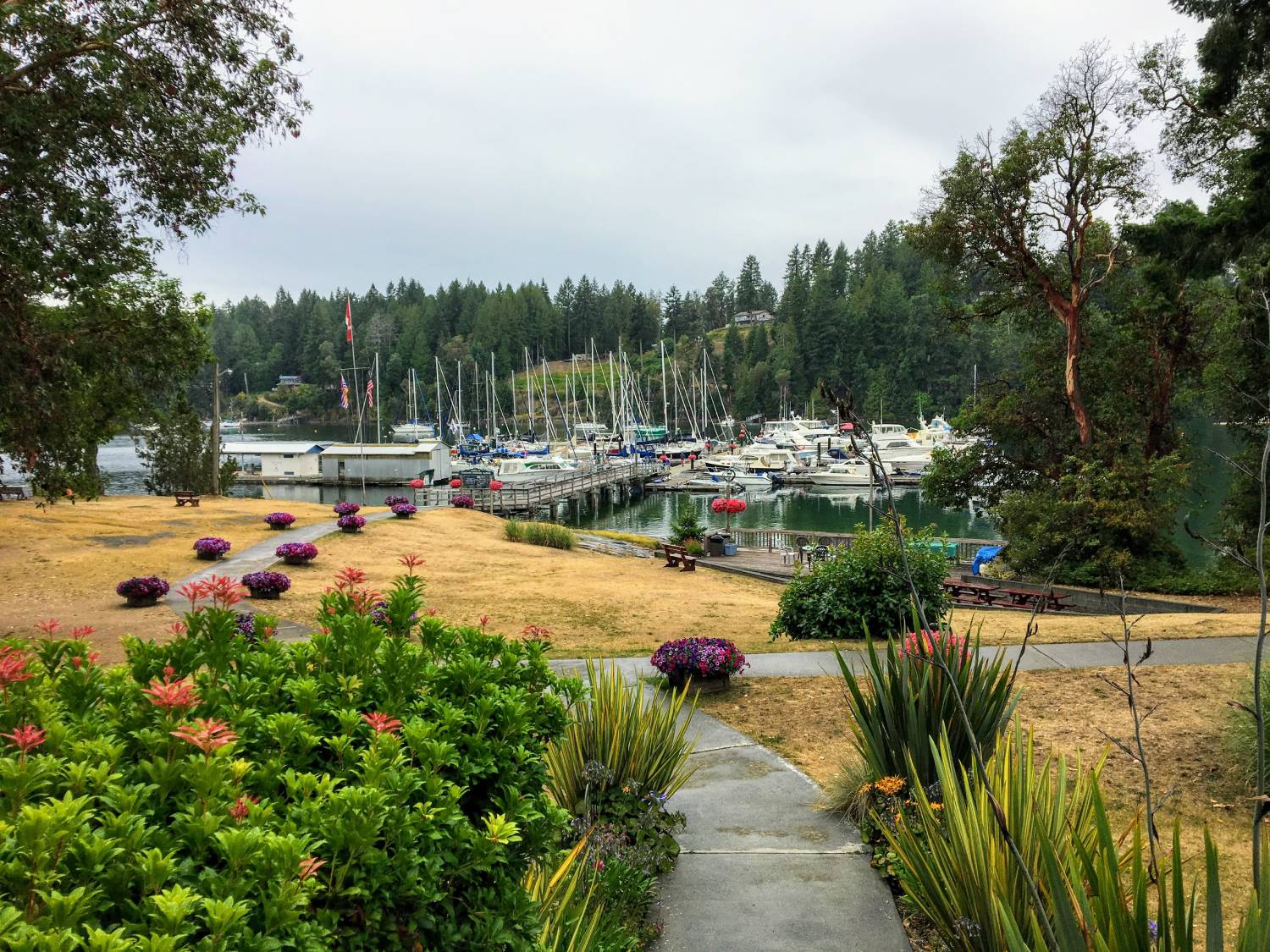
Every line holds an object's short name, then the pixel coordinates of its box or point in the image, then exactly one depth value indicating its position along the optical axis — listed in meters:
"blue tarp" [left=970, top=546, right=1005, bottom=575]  27.52
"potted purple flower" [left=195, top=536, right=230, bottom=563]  21.84
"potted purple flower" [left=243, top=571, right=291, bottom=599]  16.84
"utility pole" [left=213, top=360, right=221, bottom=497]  39.97
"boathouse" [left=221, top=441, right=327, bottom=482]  67.19
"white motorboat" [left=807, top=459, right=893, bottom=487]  70.79
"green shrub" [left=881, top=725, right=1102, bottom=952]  3.69
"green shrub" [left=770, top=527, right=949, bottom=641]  11.66
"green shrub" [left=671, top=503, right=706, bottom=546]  30.59
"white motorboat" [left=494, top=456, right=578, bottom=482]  68.80
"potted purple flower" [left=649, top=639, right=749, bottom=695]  9.10
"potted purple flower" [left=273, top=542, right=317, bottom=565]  21.23
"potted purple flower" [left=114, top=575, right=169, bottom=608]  16.14
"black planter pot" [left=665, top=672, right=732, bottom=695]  9.27
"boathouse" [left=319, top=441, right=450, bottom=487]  62.41
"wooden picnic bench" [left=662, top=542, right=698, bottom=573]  25.27
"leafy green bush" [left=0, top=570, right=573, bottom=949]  1.92
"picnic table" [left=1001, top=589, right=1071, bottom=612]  19.81
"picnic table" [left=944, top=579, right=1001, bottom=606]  20.56
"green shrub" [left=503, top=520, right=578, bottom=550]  29.66
